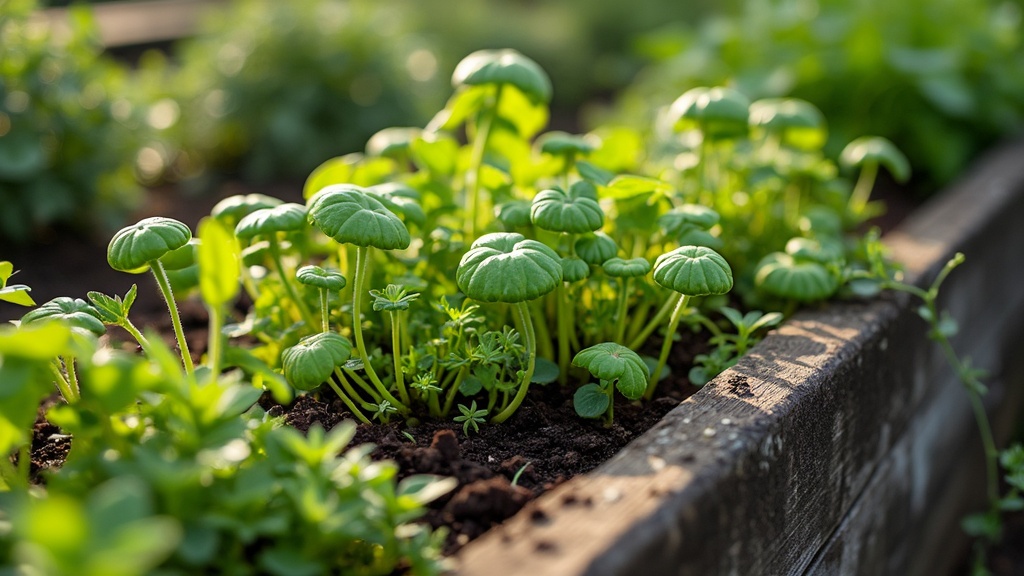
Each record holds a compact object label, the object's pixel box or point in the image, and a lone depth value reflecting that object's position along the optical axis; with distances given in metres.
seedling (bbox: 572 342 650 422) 0.60
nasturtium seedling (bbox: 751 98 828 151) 0.82
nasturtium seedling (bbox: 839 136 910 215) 0.83
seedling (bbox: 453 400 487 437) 0.62
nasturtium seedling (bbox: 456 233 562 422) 0.57
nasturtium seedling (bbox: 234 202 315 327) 0.62
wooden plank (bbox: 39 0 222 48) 1.79
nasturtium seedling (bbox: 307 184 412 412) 0.58
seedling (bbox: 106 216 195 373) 0.58
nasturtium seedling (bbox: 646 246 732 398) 0.60
